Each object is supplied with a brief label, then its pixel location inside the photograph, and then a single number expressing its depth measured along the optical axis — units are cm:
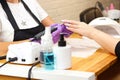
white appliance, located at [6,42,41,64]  143
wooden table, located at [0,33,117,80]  139
